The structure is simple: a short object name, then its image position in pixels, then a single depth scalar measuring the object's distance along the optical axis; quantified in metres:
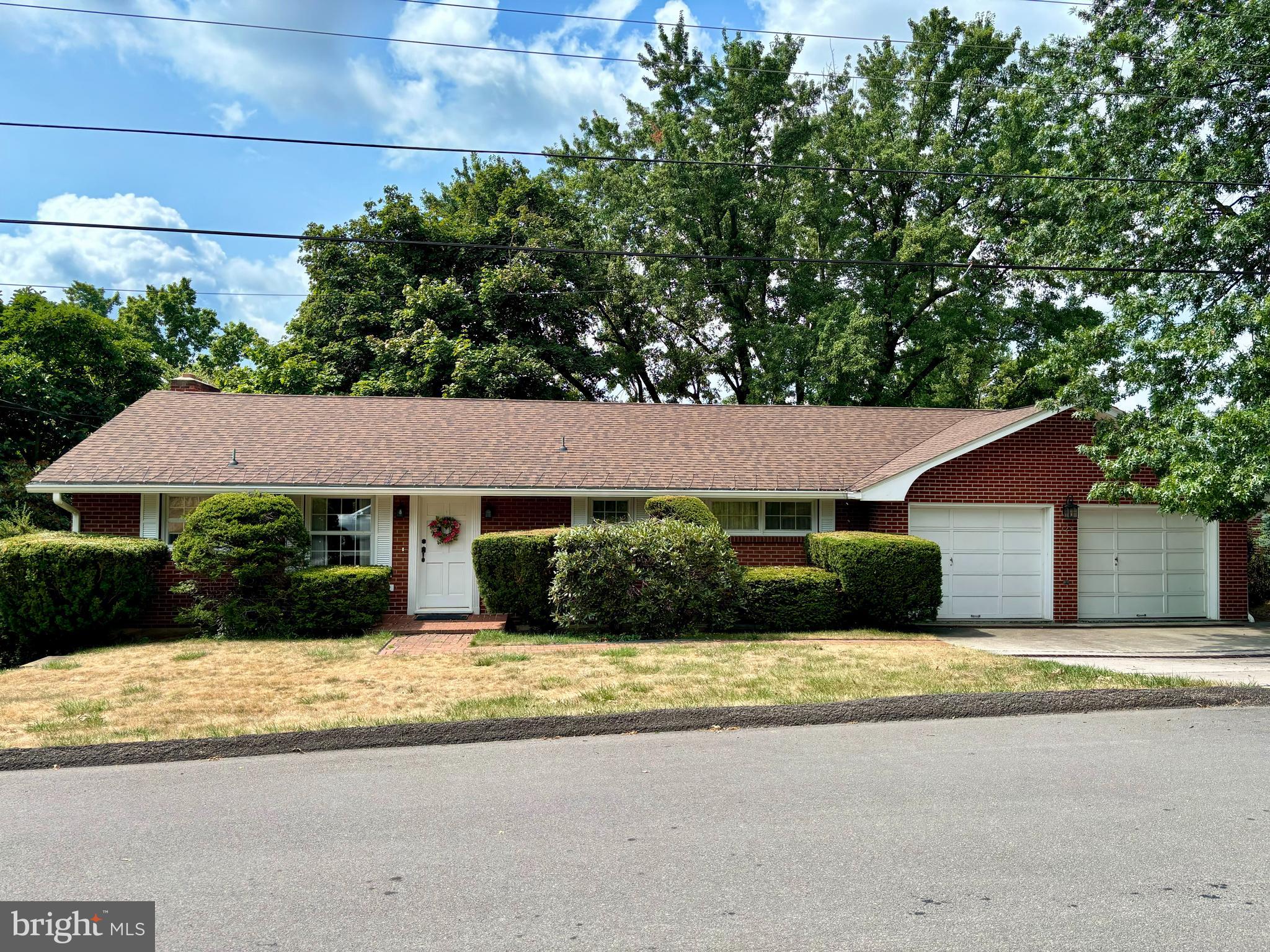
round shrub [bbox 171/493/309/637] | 12.66
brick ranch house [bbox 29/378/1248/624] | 14.44
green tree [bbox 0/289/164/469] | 22.62
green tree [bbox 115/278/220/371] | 39.25
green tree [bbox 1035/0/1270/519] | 12.43
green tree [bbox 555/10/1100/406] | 26.12
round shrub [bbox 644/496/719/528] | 13.60
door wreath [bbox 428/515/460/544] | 14.95
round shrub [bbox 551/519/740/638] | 12.55
